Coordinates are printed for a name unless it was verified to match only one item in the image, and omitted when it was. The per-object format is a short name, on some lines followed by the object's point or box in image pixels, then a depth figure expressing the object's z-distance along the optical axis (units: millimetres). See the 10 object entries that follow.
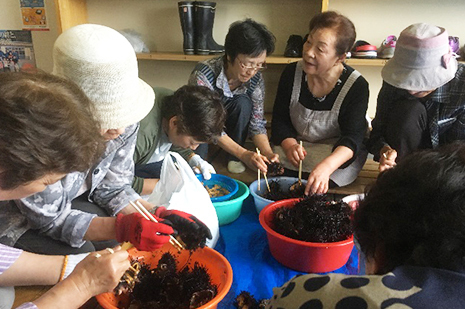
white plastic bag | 1237
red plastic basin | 1103
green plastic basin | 1435
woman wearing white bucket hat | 1014
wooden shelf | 2260
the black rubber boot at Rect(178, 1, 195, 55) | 2387
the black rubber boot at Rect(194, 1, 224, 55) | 2375
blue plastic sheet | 1174
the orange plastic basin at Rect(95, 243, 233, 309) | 885
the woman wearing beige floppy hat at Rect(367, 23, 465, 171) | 1451
